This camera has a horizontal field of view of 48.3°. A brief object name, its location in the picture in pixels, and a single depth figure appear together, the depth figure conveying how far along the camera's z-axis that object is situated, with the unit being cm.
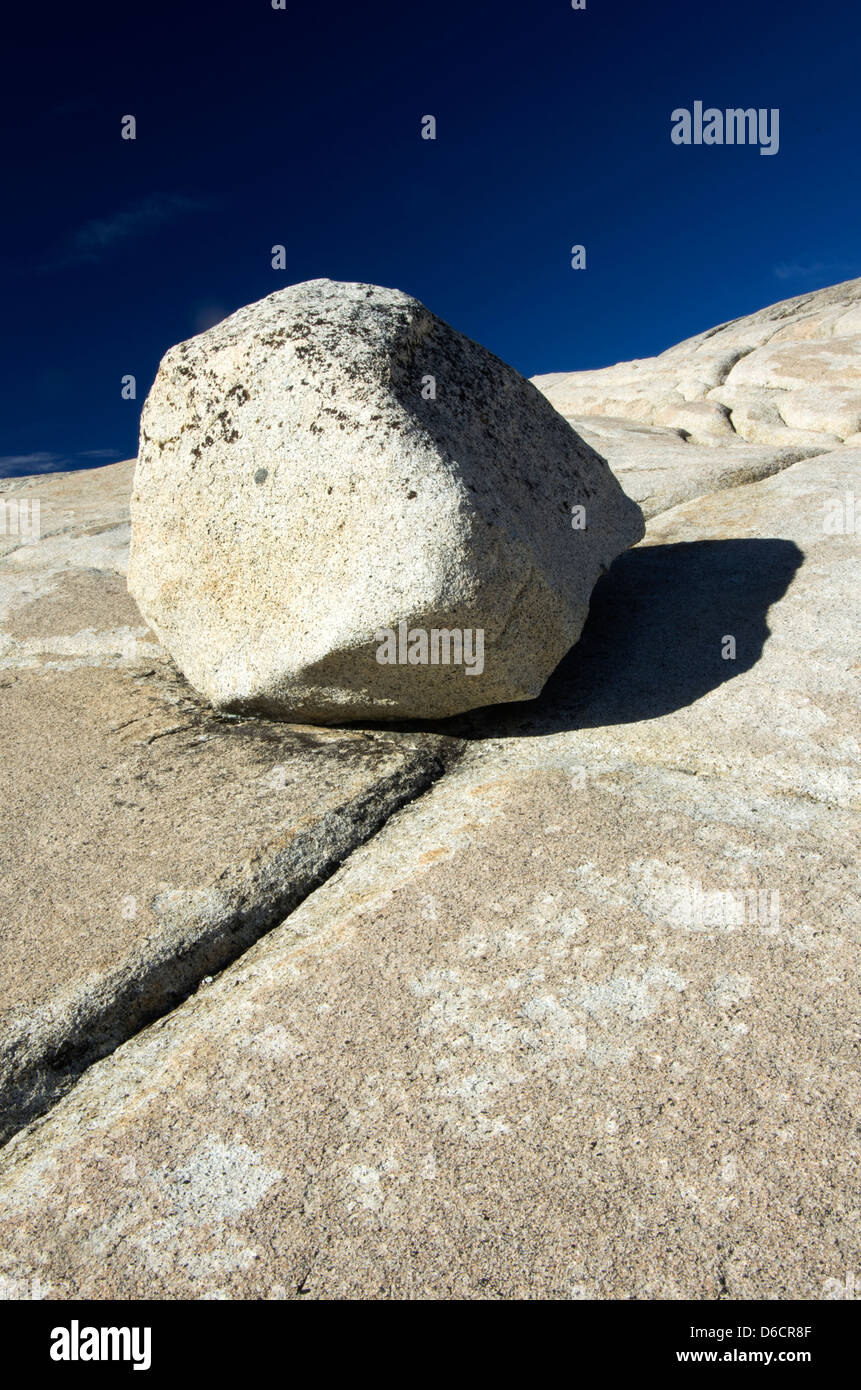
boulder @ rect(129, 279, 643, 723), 337
